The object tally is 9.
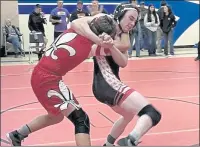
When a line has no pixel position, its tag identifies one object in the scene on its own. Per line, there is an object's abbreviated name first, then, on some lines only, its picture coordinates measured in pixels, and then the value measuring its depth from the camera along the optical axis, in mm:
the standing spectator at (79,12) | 12213
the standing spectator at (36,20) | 13422
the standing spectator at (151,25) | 13812
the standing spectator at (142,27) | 14047
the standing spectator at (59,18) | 12477
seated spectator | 13797
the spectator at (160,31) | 14292
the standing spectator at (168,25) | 14117
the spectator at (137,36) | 13739
